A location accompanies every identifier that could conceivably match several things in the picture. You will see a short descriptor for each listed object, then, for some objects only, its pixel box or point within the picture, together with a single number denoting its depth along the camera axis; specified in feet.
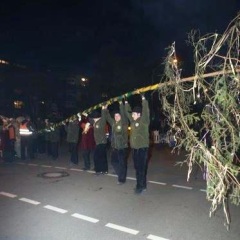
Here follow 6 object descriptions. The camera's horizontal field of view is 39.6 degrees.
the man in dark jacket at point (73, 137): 38.99
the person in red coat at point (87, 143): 35.78
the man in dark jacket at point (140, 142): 25.85
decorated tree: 10.58
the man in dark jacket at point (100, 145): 32.35
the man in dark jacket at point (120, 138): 28.68
